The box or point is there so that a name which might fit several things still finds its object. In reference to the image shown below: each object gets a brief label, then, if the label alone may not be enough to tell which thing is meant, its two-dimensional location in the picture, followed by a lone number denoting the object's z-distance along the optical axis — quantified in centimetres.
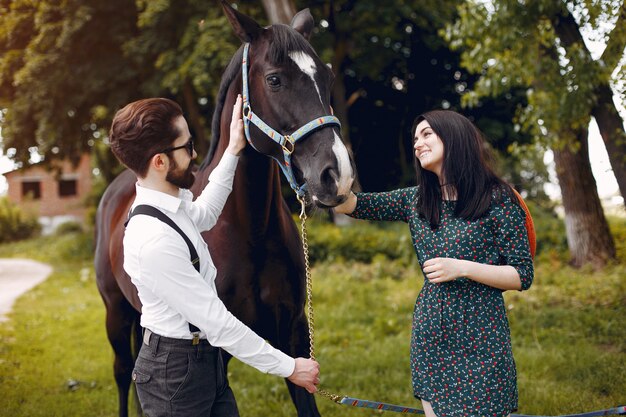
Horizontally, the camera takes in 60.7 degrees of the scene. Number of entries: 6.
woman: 204
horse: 211
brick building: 3152
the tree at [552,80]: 492
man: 170
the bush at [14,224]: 2552
